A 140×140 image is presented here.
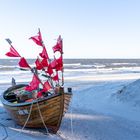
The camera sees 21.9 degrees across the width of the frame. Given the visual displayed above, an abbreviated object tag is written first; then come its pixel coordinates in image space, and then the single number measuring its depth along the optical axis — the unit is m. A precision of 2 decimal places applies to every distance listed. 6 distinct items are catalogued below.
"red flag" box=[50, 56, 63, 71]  12.80
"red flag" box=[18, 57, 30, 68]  12.64
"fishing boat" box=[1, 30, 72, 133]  11.72
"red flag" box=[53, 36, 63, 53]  12.97
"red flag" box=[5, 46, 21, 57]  12.72
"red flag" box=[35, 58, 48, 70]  13.05
